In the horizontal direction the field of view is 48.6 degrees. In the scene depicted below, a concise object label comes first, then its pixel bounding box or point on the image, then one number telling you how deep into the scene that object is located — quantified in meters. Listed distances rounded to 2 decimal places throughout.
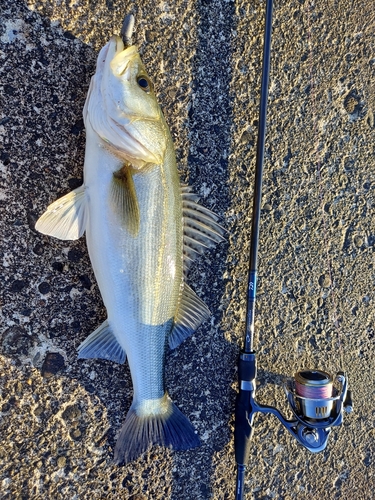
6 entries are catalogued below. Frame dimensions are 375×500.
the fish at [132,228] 0.48
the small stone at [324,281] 0.66
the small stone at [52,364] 0.53
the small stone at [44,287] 0.52
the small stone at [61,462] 0.54
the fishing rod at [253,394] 0.55
